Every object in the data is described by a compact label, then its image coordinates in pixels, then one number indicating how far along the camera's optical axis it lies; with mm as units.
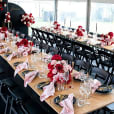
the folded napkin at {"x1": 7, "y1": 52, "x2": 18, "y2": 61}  4129
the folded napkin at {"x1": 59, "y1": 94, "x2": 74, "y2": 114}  2082
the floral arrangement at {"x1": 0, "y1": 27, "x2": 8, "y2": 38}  6287
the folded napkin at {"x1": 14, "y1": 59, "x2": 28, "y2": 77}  3408
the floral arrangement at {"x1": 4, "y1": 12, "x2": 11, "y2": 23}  8344
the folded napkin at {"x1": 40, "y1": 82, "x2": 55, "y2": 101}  2435
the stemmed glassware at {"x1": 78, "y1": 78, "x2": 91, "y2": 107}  2383
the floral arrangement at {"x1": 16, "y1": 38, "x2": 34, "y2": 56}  4410
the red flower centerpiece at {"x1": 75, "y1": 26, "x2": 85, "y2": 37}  6676
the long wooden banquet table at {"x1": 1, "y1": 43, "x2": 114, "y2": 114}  2198
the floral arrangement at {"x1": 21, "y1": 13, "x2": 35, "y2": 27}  8757
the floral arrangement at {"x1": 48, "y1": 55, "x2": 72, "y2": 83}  2639
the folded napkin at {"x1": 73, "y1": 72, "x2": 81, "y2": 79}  3000
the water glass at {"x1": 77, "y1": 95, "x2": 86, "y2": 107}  2288
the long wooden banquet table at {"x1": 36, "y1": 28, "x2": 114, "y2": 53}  5281
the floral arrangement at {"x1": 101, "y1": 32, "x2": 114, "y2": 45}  5578
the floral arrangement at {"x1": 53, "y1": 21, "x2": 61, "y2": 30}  7961
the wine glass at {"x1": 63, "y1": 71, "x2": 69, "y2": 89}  2682
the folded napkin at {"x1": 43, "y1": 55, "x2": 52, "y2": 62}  3873
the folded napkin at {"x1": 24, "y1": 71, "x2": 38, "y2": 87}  2926
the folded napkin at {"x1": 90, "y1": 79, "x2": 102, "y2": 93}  2614
